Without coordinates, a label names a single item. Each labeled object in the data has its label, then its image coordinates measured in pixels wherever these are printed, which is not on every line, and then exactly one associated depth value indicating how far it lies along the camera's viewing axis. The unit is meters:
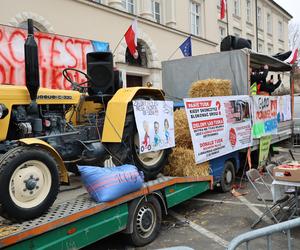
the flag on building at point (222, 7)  21.11
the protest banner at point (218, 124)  6.25
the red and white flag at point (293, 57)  11.12
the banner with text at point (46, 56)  6.86
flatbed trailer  3.35
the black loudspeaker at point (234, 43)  9.19
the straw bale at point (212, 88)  7.76
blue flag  13.38
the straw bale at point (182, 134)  6.48
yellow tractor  3.60
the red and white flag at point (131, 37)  10.52
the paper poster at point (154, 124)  5.09
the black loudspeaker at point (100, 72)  5.37
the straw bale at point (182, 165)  5.91
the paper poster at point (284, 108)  10.10
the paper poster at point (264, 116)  8.45
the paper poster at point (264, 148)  8.90
